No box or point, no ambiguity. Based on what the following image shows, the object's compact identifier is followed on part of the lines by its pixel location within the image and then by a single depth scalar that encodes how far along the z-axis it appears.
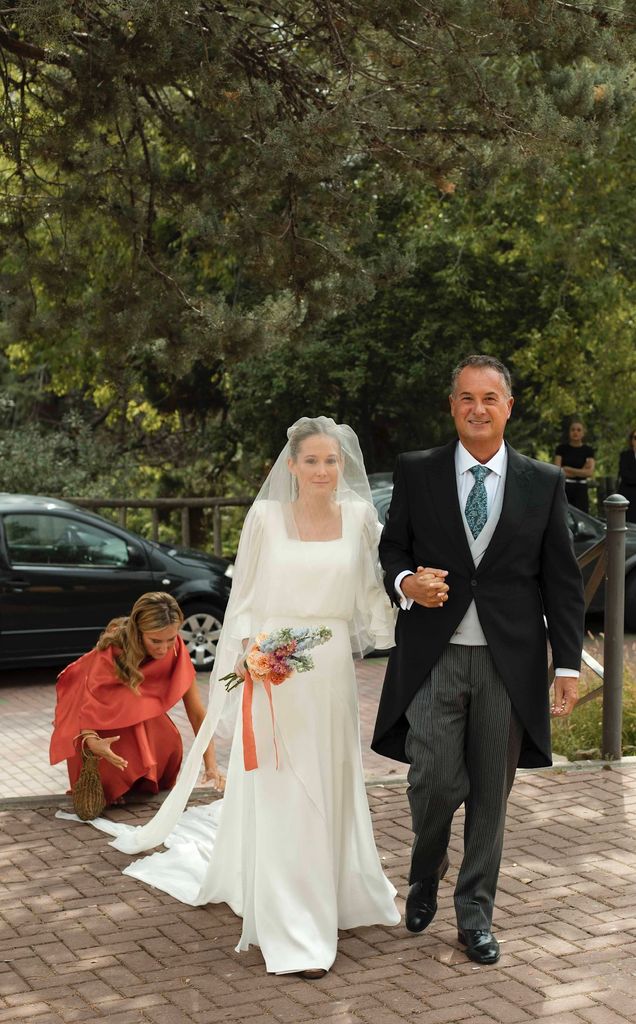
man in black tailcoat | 5.34
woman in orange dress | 7.69
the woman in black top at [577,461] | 16.36
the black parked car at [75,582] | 11.50
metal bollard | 8.20
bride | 5.52
